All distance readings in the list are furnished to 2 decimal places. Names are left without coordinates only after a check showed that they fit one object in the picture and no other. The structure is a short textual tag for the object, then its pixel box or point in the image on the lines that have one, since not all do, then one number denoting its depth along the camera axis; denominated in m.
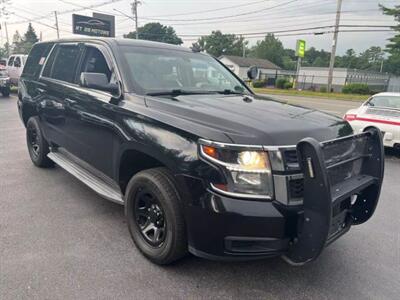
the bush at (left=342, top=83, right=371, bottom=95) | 30.44
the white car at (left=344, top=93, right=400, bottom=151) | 7.11
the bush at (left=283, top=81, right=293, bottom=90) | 37.70
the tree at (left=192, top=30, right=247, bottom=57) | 96.56
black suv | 2.36
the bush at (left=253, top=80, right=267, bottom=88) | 41.07
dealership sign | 39.89
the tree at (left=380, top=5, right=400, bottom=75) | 39.03
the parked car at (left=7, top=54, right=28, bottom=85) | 19.50
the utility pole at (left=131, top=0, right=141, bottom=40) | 43.92
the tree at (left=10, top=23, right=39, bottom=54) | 85.79
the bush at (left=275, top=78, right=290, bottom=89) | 38.00
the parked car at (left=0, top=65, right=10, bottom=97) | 16.88
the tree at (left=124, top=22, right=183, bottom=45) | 80.38
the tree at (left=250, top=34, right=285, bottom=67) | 102.81
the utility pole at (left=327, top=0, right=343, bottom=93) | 28.65
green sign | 41.34
